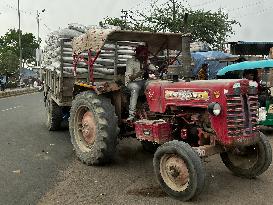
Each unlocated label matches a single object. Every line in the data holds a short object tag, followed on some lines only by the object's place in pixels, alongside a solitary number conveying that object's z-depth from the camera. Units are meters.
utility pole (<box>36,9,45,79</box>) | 16.83
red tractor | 3.78
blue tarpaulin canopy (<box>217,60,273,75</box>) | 7.58
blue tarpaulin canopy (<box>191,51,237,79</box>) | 12.68
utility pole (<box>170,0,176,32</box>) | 24.77
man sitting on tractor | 4.76
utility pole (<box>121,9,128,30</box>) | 28.07
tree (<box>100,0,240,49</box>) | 25.43
